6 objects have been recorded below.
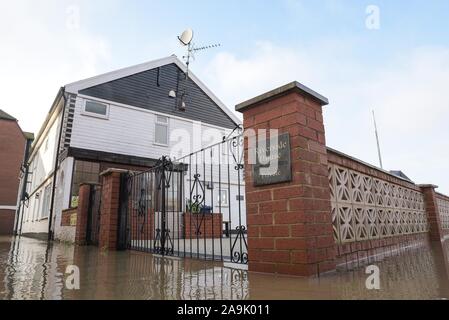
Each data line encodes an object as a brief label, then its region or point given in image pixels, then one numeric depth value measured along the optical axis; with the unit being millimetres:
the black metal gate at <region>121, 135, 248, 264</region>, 4444
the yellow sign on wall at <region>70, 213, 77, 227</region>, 8388
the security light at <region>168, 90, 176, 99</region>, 14406
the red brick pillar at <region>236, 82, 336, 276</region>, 2666
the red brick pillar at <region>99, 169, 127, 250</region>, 6012
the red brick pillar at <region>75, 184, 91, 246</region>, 7637
